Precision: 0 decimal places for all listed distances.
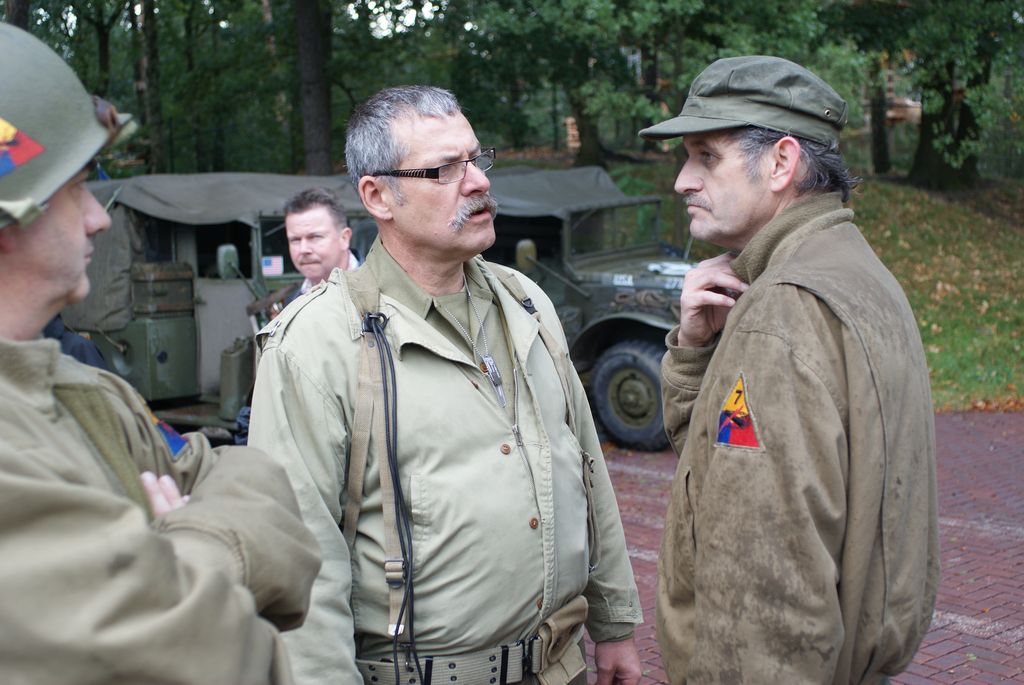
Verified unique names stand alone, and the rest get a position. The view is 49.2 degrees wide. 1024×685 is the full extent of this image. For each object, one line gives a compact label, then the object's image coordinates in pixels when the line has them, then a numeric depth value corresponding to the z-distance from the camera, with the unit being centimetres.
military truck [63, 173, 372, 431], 940
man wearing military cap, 206
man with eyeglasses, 243
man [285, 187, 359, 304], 546
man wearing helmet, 120
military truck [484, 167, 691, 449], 928
